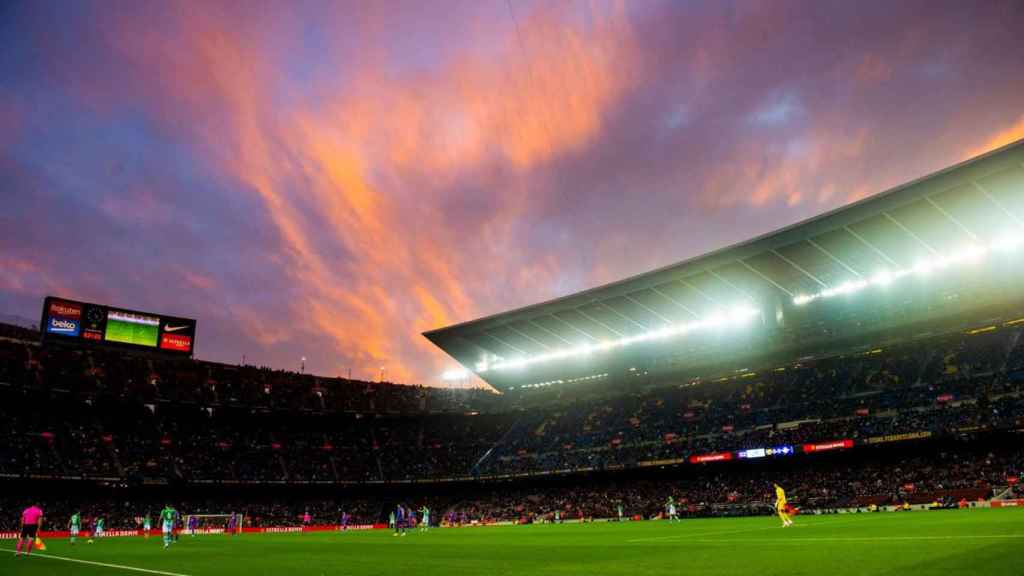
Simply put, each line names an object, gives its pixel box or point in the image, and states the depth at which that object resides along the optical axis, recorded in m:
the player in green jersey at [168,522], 29.45
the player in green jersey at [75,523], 35.80
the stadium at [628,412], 43.16
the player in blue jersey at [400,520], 42.66
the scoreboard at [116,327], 59.12
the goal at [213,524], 52.62
